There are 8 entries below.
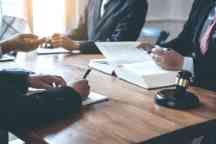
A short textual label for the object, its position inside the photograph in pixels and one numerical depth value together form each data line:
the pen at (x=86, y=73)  1.51
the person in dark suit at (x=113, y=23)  2.17
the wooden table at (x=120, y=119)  0.92
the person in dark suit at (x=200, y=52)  1.61
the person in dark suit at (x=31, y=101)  0.97
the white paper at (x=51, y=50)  2.13
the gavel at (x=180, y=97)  1.17
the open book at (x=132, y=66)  1.43
